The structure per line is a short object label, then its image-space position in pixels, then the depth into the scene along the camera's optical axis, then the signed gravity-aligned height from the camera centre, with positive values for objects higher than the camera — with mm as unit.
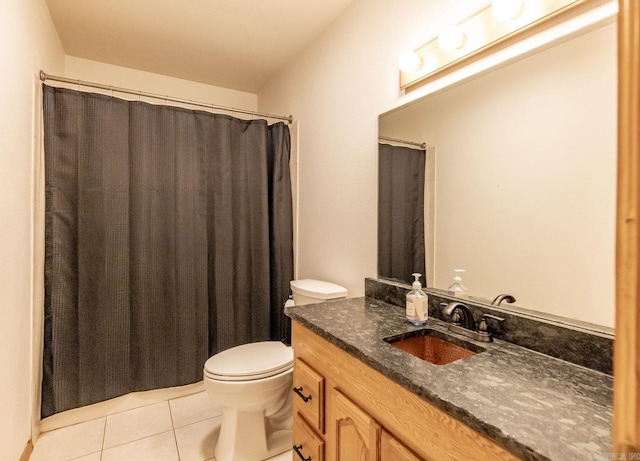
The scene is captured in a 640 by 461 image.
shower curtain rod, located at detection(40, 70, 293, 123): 1746 +814
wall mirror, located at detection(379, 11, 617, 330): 869 +142
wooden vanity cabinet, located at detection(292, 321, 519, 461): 691 -531
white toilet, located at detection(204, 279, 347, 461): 1524 -828
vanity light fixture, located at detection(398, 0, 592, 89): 979 +659
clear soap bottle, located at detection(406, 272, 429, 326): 1195 -319
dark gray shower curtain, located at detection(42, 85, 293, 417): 1822 -108
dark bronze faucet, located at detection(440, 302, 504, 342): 1078 -343
